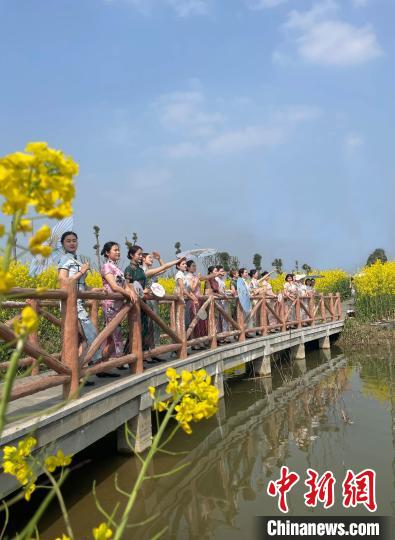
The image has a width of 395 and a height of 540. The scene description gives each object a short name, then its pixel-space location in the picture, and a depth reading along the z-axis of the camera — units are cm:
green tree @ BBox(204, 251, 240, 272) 4018
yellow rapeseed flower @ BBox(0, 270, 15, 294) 70
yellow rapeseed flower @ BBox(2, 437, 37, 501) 133
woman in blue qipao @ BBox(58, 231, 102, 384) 413
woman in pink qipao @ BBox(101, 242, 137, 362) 464
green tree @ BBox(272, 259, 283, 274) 5704
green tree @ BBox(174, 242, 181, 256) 4834
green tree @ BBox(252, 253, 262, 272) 5697
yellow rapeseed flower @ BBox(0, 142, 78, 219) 76
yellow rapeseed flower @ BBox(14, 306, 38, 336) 76
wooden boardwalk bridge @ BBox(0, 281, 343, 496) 312
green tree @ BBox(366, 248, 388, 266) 5709
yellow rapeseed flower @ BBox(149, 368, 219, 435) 116
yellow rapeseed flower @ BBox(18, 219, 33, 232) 77
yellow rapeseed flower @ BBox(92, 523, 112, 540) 95
